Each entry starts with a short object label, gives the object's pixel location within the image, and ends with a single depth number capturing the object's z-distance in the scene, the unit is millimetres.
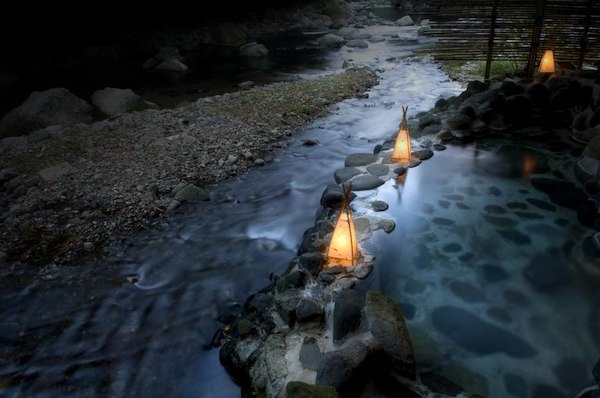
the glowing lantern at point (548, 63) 9484
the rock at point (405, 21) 28539
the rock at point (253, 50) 20500
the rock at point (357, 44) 22016
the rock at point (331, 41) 22406
